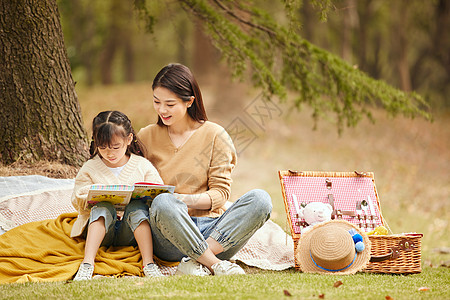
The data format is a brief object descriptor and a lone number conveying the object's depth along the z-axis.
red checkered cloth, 7.60
